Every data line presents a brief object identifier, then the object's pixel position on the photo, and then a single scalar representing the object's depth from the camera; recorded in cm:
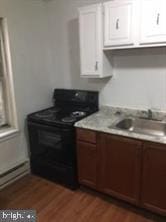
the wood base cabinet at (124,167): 199
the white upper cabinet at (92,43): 232
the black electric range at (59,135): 250
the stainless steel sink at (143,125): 240
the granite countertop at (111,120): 199
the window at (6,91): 259
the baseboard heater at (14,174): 271
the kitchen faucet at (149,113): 243
